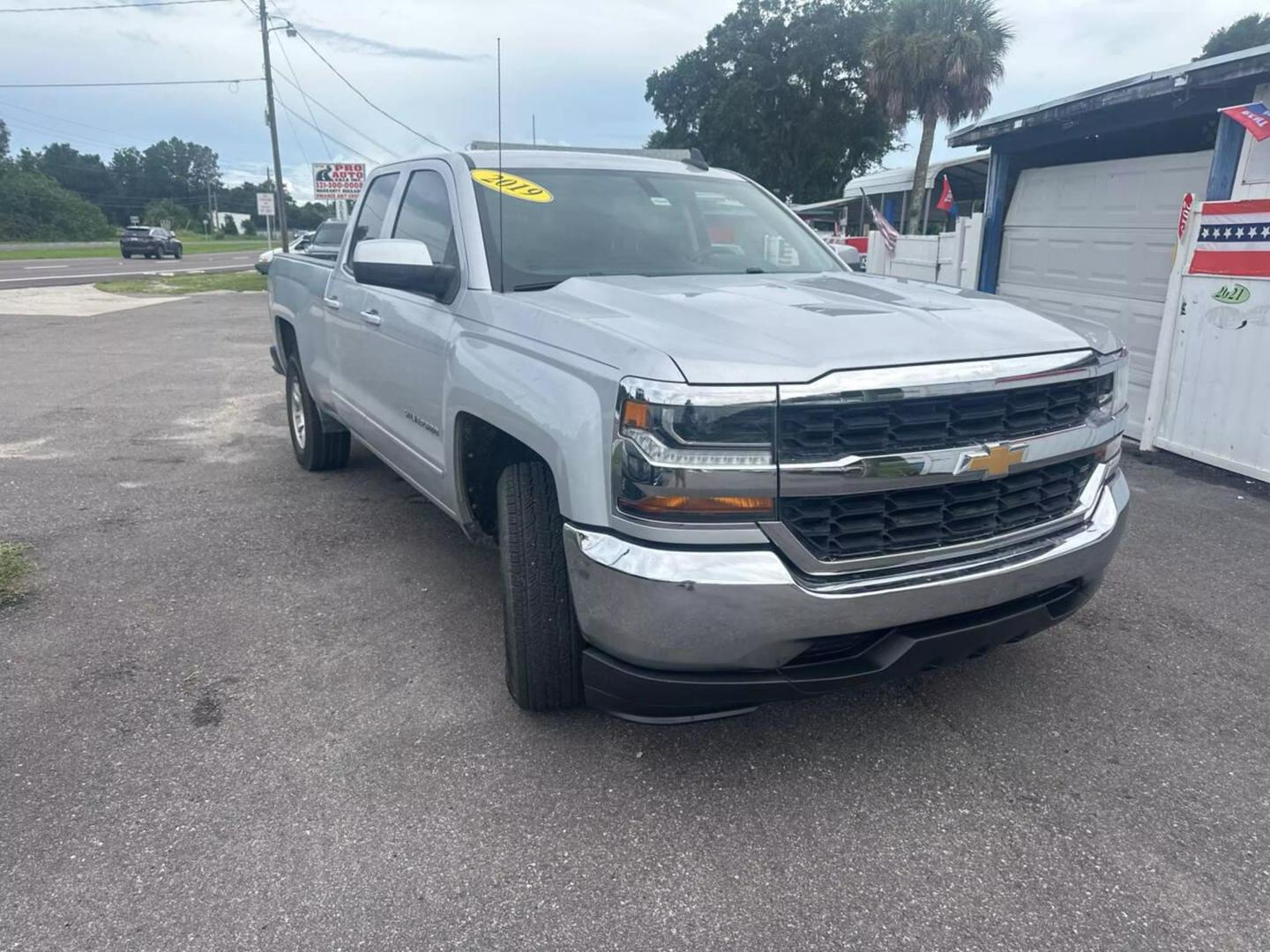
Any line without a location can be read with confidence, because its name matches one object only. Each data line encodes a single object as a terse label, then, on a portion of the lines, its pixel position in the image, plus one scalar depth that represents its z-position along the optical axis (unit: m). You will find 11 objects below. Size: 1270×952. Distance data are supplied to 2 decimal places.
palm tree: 26.62
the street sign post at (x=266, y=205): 27.50
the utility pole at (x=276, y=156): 28.70
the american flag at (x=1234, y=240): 6.19
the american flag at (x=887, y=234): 12.28
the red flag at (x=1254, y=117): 6.45
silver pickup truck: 2.35
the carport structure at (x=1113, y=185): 7.30
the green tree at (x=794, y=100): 41.72
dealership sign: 26.40
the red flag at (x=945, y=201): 19.17
